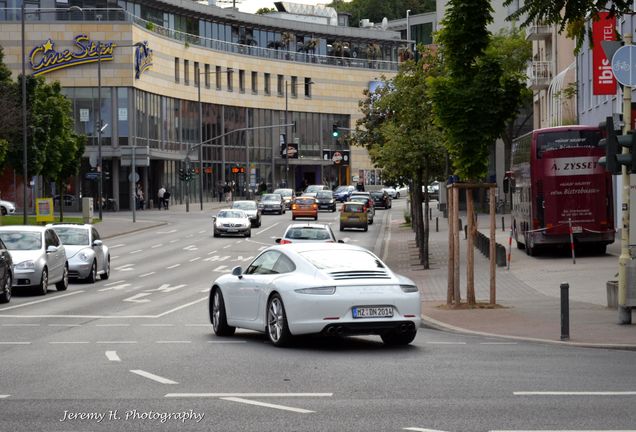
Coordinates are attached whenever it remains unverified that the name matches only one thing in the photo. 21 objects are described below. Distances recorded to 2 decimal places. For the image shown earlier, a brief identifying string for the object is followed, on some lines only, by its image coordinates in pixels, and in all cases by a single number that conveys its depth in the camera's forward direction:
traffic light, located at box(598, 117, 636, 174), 19.02
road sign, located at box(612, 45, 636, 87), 19.59
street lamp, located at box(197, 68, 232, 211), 104.45
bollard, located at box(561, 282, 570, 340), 17.95
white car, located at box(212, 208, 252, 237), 63.56
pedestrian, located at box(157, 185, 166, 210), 99.78
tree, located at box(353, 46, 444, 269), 43.44
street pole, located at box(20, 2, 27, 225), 53.62
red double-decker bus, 40.03
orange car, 80.64
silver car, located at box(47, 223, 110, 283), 34.72
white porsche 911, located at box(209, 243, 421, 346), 16.11
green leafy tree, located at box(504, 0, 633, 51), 18.28
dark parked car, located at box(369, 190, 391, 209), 101.38
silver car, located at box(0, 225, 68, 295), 29.16
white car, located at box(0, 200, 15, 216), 82.06
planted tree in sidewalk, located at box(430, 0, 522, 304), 24.81
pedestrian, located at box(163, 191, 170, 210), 100.19
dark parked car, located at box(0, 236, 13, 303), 26.08
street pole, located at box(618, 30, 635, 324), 19.88
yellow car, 68.44
